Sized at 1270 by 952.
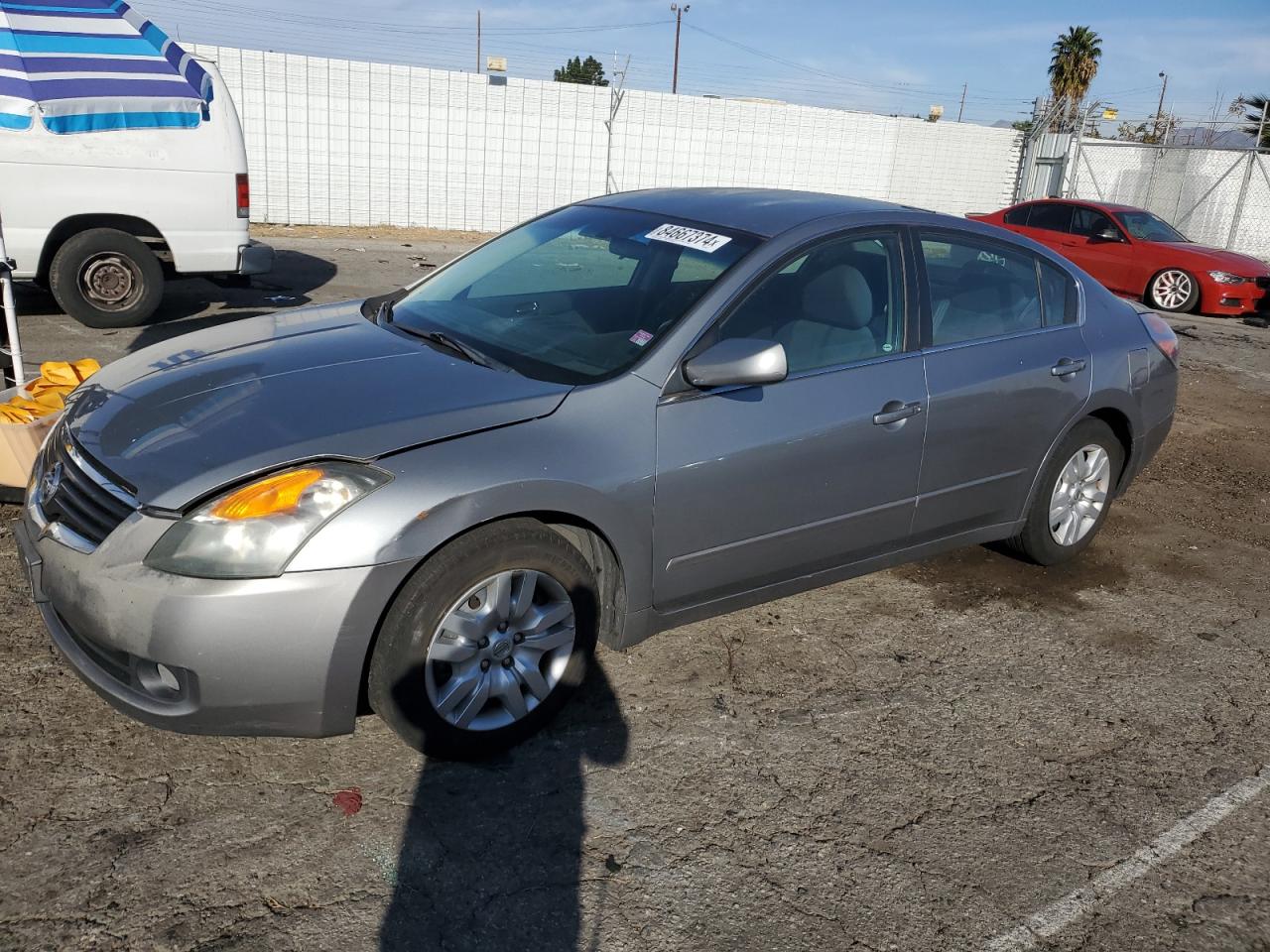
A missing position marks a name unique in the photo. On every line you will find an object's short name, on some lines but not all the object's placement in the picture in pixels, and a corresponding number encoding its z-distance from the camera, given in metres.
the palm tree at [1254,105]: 31.41
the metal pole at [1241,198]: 19.97
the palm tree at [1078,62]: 44.31
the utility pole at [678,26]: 53.47
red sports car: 13.80
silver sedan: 2.70
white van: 7.95
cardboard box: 4.31
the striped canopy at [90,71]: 4.82
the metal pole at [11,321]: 4.93
